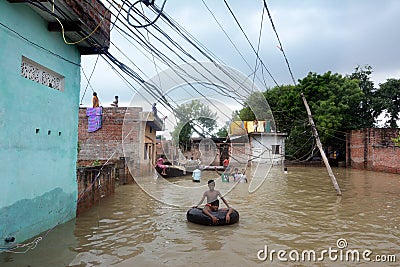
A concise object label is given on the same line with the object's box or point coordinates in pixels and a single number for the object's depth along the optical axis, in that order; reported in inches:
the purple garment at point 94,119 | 663.1
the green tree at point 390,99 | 1103.6
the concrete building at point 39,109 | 198.2
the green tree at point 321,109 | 1064.8
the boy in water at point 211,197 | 305.5
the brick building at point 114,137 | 658.8
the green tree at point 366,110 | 1127.6
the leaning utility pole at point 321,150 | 484.6
